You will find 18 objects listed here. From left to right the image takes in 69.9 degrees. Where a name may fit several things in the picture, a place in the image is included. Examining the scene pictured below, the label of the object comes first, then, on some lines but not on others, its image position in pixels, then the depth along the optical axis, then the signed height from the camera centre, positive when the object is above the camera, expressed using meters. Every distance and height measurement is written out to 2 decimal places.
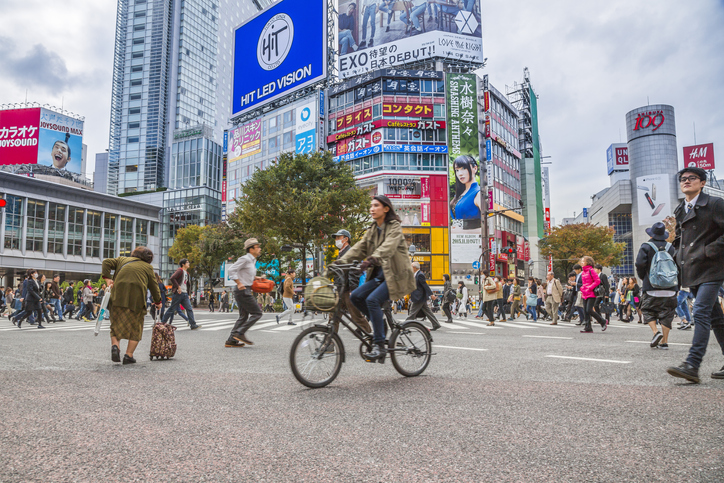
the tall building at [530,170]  73.06 +16.24
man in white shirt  8.45 -0.21
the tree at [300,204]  25.88 +4.01
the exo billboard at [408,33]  53.66 +26.36
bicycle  4.29 -0.56
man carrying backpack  6.68 +0.05
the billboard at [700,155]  95.69 +24.00
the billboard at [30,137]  60.16 +17.04
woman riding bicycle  4.55 +0.06
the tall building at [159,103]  86.81 +32.92
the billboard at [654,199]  89.12 +14.78
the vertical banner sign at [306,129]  55.84 +16.83
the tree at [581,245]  54.44 +4.17
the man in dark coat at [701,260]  4.38 +0.21
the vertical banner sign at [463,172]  50.72 +10.98
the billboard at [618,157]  122.44 +30.06
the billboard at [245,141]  62.78 +17.59
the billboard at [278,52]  54.38 +25.89
